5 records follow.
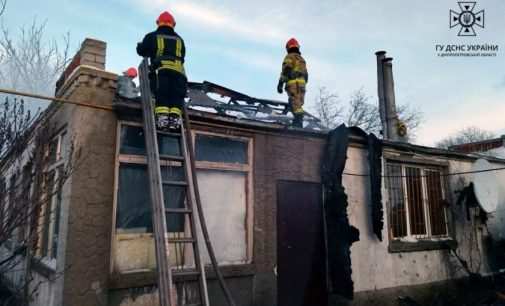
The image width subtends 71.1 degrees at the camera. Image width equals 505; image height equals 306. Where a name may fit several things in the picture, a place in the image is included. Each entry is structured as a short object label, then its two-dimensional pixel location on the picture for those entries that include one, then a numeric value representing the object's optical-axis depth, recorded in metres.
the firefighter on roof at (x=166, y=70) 4.18
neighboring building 12.84
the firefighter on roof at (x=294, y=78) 6.82
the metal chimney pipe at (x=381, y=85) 9.60
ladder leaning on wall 3.29
